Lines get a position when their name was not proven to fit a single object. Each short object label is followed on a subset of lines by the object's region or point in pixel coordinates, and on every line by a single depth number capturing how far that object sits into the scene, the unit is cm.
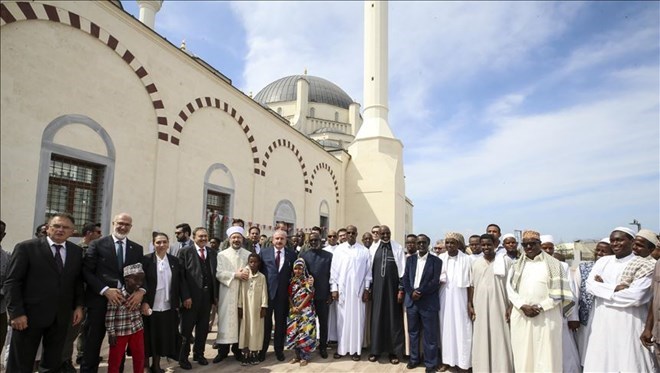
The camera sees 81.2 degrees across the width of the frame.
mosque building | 539
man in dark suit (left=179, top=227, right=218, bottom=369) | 447
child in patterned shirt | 346
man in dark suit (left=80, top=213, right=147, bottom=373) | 345
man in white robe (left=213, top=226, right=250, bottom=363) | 460
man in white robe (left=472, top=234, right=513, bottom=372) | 392
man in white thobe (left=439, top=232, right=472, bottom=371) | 434
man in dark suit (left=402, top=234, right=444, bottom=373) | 443
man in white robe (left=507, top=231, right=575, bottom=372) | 356
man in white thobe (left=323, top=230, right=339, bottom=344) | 537
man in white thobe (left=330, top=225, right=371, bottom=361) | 498
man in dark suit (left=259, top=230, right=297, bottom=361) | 475
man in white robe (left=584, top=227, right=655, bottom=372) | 334
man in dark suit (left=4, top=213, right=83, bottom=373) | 312
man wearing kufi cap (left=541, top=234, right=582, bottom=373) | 402
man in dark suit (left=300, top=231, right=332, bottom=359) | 500
